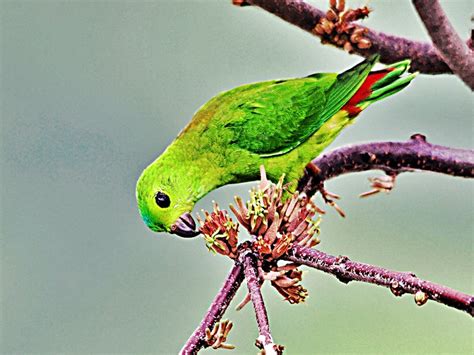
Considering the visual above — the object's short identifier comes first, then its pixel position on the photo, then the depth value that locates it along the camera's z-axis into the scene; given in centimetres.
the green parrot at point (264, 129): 271
